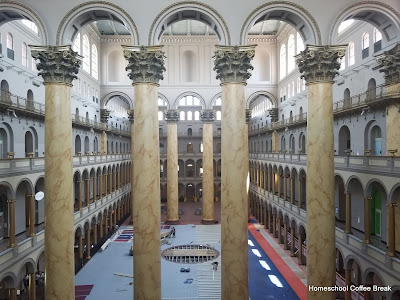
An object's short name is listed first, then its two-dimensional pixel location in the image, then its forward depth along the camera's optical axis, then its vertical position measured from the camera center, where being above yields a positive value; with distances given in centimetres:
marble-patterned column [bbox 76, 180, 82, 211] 2505 -366
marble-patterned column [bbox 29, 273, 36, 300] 1742 -715
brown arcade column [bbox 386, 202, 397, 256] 1420 -371
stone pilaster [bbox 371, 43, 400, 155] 1611 +303
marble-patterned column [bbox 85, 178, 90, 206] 2717 -356
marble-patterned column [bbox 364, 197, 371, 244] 1623 -370
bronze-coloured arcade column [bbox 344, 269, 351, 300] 1736 -731
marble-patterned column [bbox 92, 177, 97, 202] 2976 -339
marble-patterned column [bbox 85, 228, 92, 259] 2644 -755
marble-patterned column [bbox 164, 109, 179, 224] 3516 -199
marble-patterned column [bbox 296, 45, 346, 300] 1119 -85
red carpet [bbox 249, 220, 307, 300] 2034 -881
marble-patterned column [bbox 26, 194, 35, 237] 1769 -340
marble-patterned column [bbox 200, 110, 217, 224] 3491 -255
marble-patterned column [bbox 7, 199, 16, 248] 1584 -343
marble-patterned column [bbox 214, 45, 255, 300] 1118 -70
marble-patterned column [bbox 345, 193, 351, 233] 1816 -389
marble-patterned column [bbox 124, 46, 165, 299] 1112 -98
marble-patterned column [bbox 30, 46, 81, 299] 1083 -78
